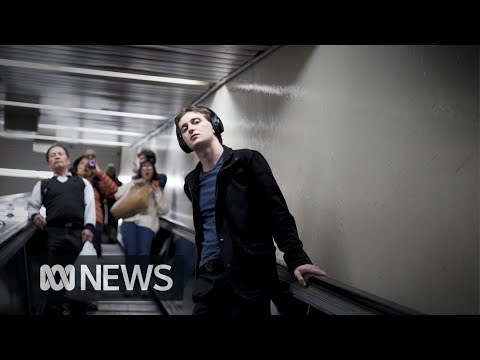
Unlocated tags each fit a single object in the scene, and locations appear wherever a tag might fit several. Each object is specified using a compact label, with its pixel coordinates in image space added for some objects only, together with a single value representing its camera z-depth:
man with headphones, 2.41
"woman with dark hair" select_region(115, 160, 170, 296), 5.92
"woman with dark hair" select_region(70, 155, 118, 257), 5.95
